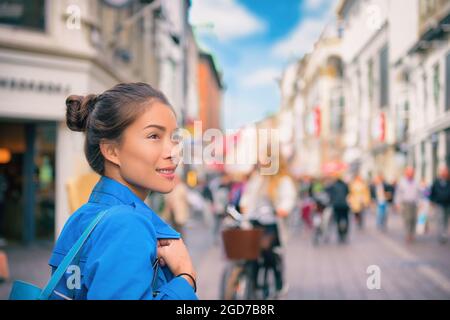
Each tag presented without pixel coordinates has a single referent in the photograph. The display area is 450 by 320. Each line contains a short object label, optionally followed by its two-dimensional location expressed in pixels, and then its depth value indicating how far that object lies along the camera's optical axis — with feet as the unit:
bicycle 16.89
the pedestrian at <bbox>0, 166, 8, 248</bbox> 40.30
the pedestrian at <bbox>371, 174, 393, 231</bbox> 51.03
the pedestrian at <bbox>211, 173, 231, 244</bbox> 45.00
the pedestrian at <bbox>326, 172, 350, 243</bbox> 45.19
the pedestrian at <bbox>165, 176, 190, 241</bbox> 33.14
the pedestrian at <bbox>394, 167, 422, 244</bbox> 39.86
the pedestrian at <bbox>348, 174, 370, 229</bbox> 55.98
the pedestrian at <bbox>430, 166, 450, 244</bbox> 38.91
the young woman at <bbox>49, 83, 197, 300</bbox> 4.63
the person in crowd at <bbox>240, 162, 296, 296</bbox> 19.12
